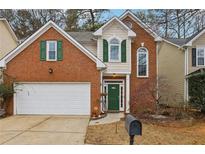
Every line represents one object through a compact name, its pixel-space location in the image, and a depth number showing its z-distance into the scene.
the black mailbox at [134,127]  4.22
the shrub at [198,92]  9.38
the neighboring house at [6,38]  11.97
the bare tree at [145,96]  10.31
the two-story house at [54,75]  9.61
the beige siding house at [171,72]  11.75
